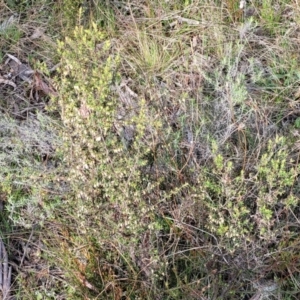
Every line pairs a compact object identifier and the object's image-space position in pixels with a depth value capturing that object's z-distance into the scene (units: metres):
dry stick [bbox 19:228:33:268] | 2.47
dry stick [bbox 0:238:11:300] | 2.37
